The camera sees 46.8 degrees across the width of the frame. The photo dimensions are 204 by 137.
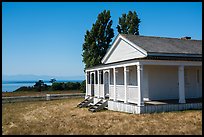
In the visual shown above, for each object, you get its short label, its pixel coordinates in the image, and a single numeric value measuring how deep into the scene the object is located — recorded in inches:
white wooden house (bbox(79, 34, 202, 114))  531.9
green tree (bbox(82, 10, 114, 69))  1190.5
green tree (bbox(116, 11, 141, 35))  1353.3
